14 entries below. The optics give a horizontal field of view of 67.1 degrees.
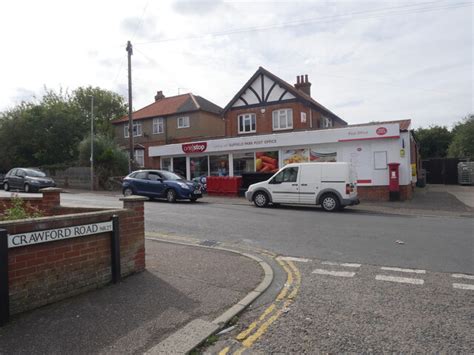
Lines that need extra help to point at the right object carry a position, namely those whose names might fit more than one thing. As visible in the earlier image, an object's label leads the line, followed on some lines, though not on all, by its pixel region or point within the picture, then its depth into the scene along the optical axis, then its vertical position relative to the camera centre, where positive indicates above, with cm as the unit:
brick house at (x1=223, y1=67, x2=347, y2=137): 2805 +583
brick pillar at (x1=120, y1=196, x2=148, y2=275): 551 -72
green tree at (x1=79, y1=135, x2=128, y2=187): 2728 +202
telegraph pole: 2556 +665
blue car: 1706 -15
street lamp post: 2650 +127
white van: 1416 -30
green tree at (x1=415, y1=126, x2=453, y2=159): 4706 +453
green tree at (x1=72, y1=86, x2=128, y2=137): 5201 +1214
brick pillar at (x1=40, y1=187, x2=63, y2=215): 742 -28
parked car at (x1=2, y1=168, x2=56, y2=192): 2251 +39
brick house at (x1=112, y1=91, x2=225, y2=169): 3456 +602
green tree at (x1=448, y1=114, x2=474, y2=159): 3825 +373
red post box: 1758 -20
